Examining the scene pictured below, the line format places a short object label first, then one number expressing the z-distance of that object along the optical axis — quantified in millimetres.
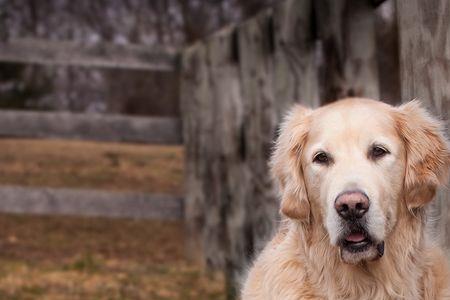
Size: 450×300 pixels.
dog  5136
